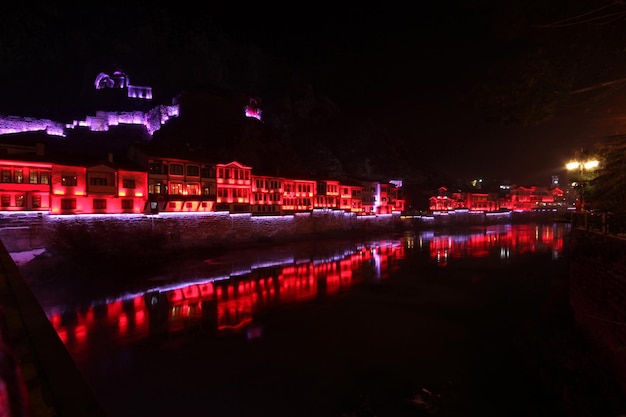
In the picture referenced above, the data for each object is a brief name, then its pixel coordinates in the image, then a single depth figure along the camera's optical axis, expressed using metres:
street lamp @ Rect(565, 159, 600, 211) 18.11
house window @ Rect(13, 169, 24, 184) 28.58
